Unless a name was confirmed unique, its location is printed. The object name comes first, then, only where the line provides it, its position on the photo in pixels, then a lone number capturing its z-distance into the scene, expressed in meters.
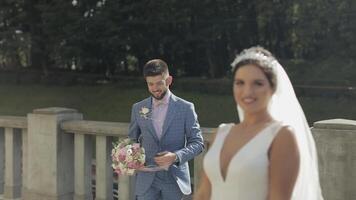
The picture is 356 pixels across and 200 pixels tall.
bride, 2.30
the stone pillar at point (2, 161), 6.51
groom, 3.92
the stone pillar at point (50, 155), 5.75
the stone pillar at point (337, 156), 4.32
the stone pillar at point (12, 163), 6.26
